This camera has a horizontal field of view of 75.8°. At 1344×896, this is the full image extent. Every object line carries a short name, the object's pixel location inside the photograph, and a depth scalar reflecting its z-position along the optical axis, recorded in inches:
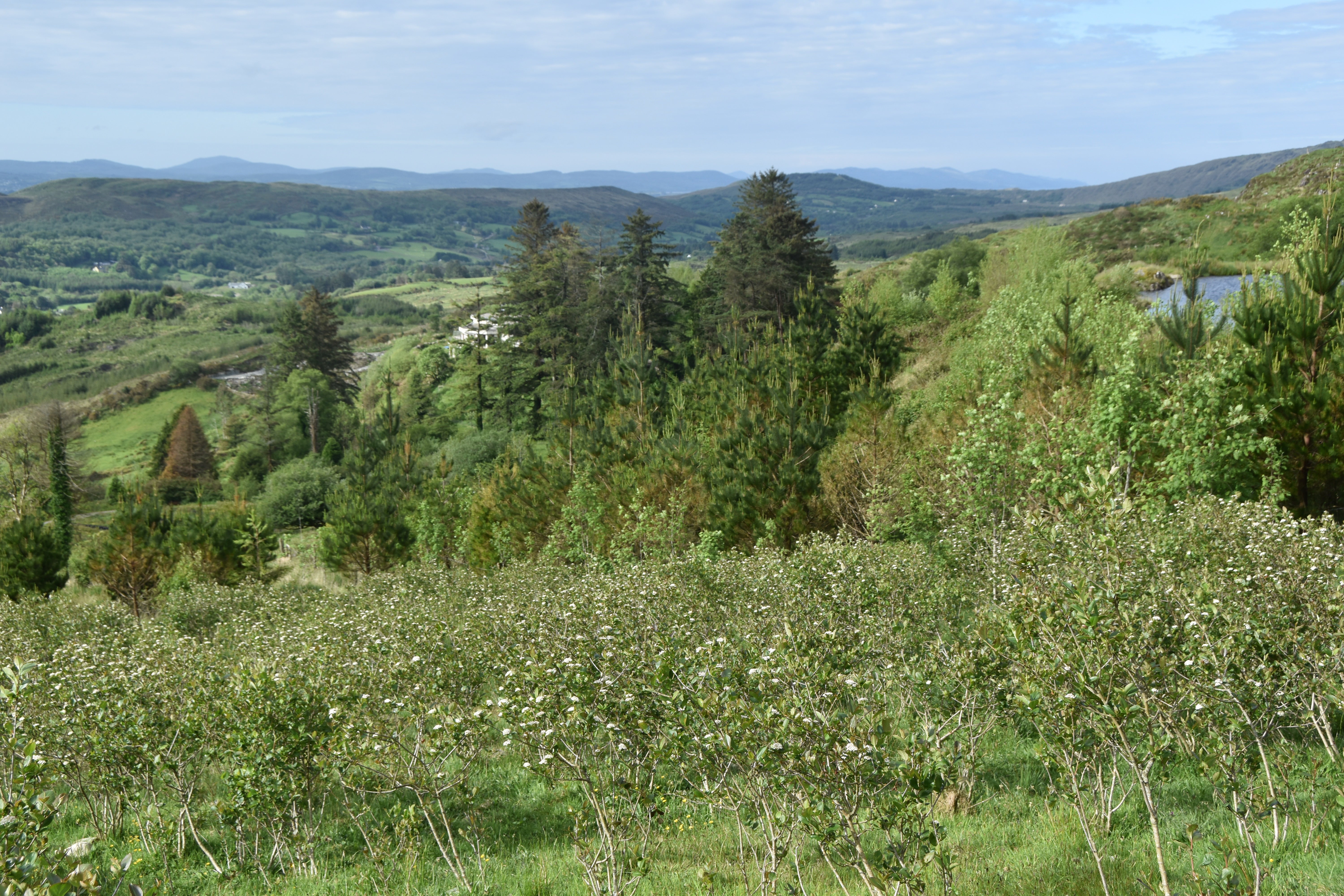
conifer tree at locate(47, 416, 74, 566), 2287.2
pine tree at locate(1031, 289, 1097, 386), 737.0
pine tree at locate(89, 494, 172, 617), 1258.6
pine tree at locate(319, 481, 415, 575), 1315.2
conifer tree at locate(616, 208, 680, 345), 2161.7
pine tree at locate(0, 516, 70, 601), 1273.4
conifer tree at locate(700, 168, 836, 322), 1935.3
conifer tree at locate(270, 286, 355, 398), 3184.1
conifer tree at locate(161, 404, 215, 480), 3233.3
